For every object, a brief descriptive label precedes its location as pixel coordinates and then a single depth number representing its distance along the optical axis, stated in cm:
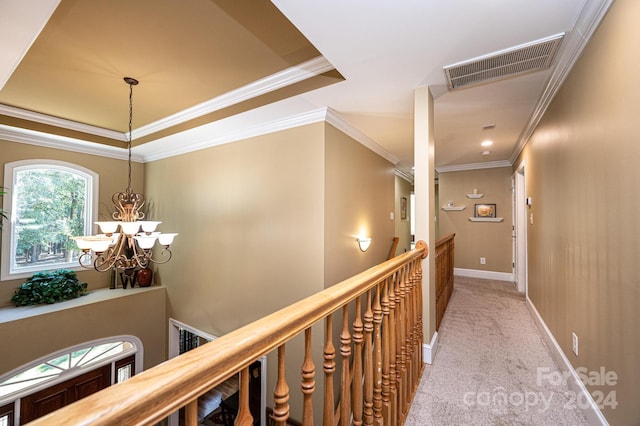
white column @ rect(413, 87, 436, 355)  217
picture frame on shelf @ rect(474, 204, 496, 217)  523
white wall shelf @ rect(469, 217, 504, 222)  512
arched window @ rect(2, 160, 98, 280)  329
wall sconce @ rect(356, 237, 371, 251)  339
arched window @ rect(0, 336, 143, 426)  304
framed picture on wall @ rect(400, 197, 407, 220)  651
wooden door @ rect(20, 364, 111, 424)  316
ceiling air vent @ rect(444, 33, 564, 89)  174
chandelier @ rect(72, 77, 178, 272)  221
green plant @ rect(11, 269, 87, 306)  327
